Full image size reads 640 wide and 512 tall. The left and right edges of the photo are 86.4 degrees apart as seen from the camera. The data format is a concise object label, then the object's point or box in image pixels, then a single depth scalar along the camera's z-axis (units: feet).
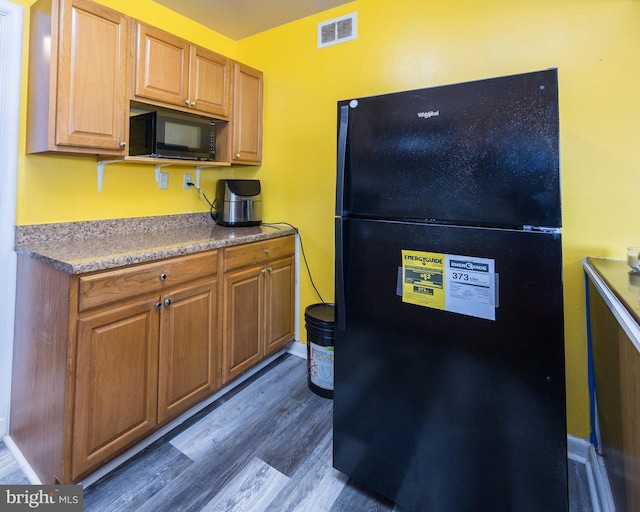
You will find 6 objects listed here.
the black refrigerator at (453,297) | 3.30
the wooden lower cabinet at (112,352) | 4.29
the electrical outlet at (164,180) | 7.43
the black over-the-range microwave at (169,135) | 6.06
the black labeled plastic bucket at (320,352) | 6.72
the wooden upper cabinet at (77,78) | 4.88
